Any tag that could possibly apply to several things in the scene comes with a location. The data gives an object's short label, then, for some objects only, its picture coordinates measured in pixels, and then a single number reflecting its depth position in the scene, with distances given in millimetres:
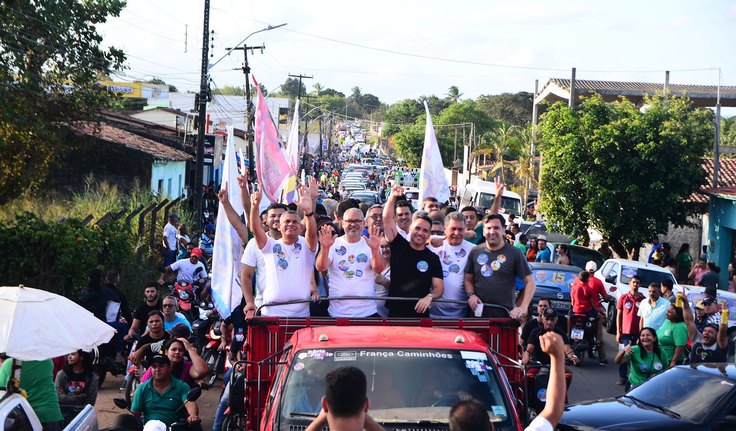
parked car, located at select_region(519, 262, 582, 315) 17391
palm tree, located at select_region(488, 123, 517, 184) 59469
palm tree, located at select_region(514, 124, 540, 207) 49188
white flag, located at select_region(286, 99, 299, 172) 19219
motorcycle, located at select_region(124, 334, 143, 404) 10305
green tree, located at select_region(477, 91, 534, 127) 112062
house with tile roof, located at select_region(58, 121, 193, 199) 29641
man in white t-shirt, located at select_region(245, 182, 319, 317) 8531
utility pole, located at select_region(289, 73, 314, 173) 69975
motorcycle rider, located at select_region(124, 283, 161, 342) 11836
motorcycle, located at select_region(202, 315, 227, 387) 12906
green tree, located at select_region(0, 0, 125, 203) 21938
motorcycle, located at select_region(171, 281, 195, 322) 14133
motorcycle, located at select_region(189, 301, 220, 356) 13289
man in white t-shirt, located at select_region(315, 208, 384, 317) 8508
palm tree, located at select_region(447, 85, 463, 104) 153925
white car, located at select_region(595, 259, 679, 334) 20312
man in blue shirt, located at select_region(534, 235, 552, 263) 22594
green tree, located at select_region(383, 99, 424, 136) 137338
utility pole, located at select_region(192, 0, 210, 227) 27328
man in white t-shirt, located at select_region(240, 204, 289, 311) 8789
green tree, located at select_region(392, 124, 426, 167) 94875
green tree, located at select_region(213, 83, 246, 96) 164500
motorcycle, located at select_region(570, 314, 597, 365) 15930
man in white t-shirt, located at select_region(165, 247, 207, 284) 16453
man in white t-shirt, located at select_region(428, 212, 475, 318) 8906
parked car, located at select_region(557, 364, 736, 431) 8906
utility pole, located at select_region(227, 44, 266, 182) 37812
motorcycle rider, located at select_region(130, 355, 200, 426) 8648
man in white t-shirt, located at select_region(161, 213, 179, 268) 21969
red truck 6098
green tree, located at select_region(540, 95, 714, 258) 27234
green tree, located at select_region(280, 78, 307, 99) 193125
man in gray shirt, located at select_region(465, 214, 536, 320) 9047
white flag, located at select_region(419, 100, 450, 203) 16750
